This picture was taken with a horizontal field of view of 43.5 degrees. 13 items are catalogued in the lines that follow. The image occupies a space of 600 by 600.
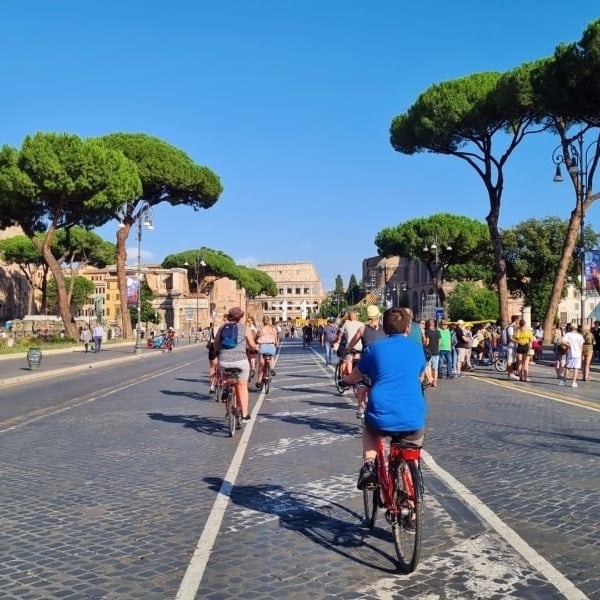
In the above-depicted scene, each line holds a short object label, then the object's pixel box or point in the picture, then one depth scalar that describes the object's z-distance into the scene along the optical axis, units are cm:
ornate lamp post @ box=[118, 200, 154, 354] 4234
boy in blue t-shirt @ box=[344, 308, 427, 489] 465
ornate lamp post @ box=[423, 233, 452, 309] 6231
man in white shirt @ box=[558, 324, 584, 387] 1820
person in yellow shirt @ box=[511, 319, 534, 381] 1909
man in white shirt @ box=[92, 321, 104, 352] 3951
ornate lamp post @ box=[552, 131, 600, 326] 2809
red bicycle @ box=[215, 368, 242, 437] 992
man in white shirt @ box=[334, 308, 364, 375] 1183
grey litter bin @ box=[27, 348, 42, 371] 2505
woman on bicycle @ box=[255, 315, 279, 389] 1592
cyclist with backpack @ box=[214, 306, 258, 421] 977
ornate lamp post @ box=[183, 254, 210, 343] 8606
